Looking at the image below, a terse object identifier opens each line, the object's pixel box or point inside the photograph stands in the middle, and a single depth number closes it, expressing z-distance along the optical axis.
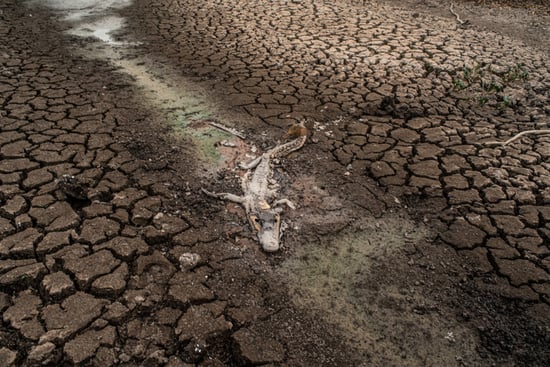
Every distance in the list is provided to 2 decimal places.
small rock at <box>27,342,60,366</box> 1.98
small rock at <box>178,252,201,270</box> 2.57
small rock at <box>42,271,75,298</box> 2.32
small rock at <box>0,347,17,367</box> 1.96
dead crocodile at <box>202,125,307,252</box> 2.83
